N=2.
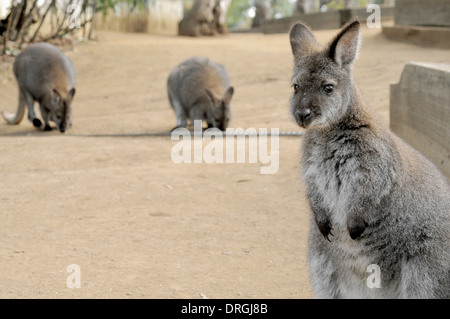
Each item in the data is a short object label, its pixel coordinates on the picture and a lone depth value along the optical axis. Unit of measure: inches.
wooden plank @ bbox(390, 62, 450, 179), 181.8
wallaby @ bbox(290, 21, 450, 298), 118.4
